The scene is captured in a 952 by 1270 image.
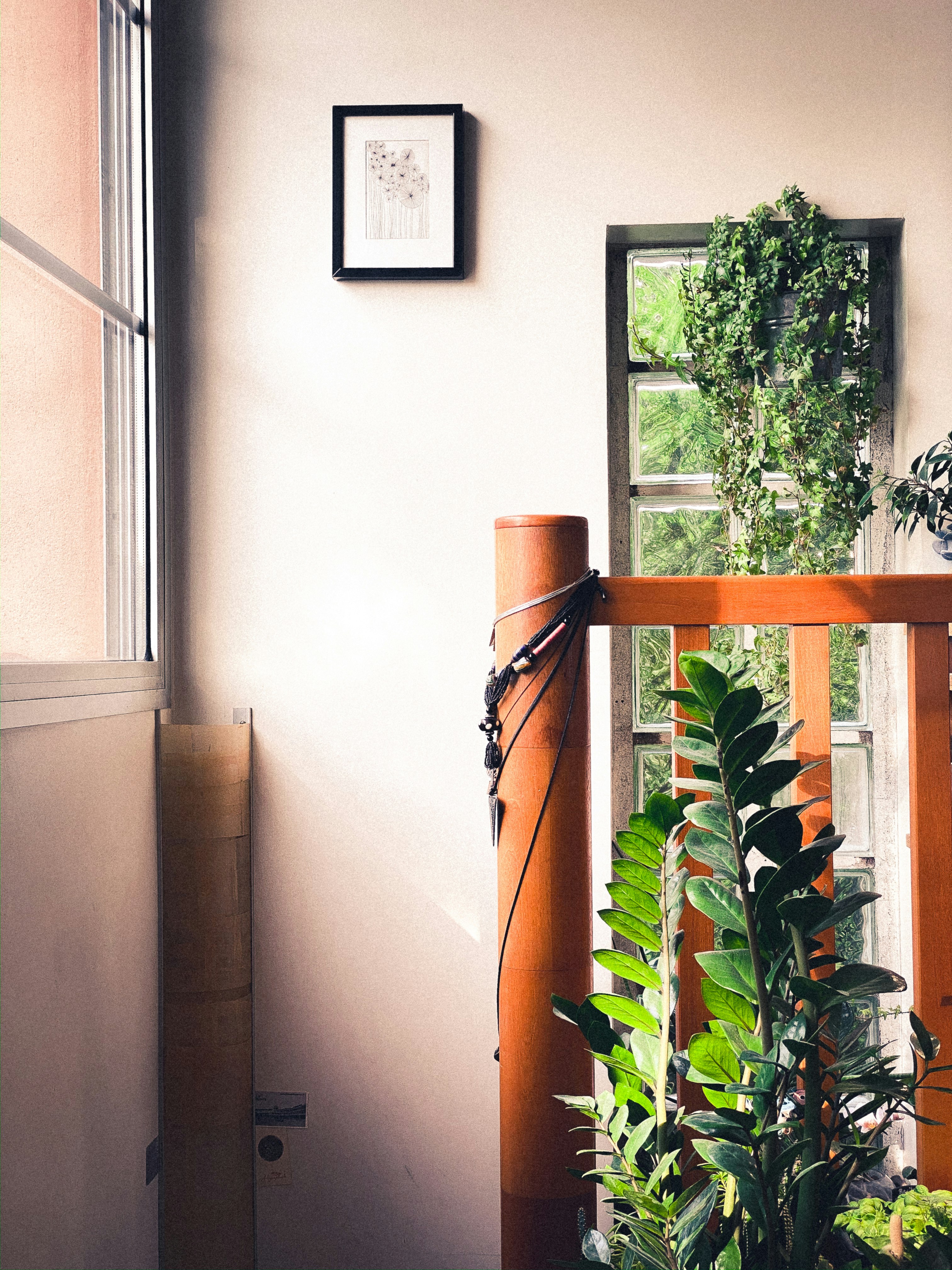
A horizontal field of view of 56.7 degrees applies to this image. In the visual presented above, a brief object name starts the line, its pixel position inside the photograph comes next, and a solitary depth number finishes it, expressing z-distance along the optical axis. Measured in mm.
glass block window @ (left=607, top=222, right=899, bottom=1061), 1888
